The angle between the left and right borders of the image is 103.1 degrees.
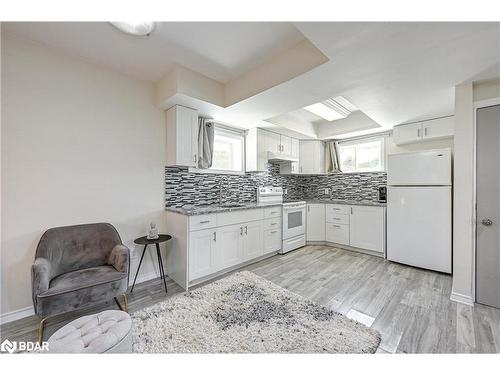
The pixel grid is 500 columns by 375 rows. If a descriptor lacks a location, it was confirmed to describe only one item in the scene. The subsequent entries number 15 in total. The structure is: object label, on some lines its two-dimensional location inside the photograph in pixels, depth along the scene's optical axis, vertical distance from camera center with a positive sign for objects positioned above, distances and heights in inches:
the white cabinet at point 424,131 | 113.2 +33.4
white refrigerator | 102.6 -13.0
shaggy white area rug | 55.3 -44.8
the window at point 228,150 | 130.7 +24.9
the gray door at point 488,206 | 75.4 -7.9
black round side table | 86.9 -24.0
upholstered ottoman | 41.0 -33.1
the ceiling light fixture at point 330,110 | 123.6 +51.8
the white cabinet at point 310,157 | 168.6 +24.7
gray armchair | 57.8 -28.9
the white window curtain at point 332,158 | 169.1 +24.6
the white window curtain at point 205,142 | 116.0 +26.3
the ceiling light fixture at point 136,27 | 61.9 +51.1
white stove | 137.6 -22.5
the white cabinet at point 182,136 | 99.9 +26.2
